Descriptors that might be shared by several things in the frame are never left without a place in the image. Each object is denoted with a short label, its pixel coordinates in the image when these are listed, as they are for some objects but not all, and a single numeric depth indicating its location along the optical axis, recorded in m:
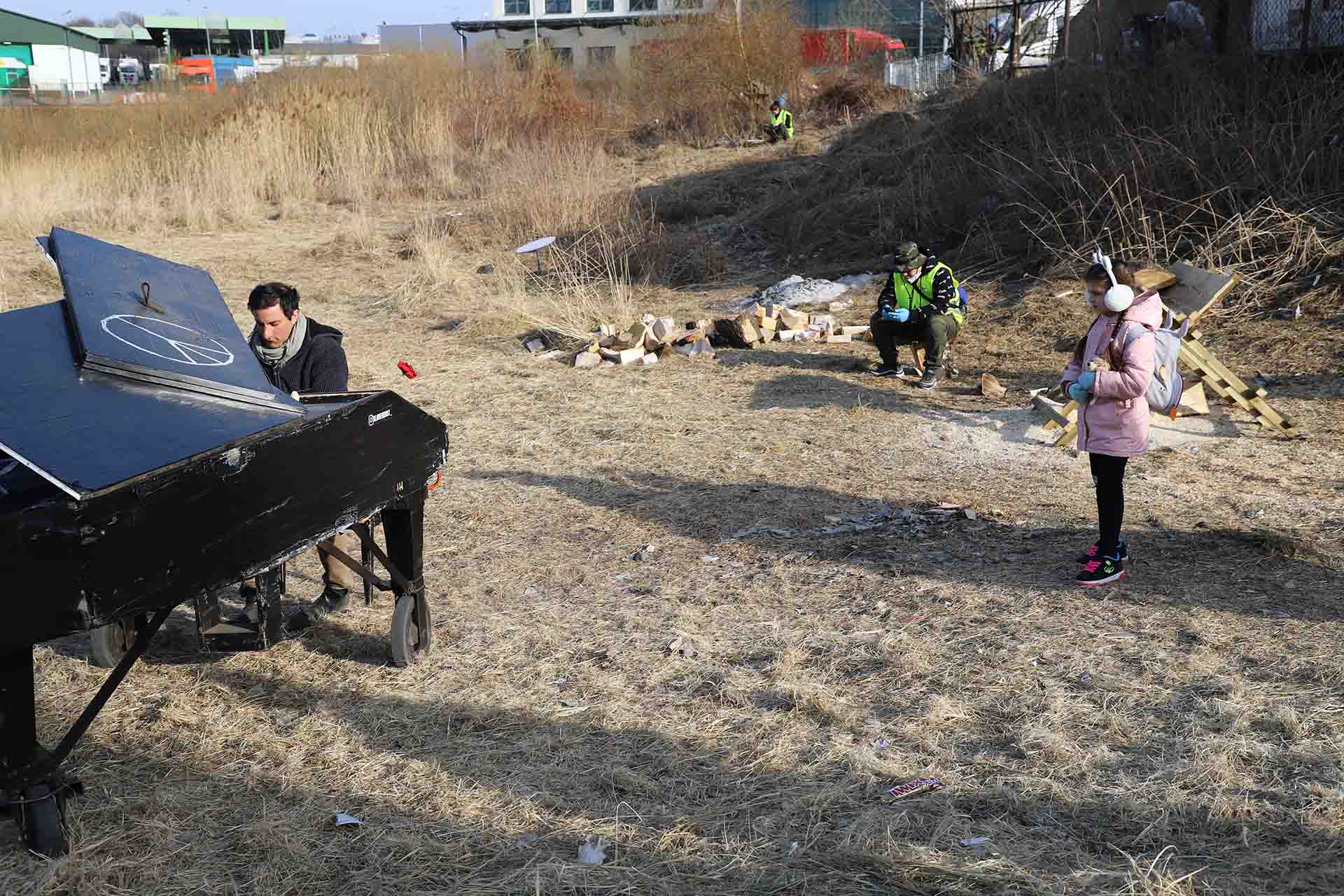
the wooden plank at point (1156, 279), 7.82
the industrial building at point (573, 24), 51.78
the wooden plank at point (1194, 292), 7.43
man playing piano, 4.98
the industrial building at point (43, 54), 54.41
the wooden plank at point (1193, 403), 7.84
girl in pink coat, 4.86
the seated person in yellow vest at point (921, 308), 9.16
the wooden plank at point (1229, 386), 7.49
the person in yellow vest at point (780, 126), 22.22
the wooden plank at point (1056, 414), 7.60
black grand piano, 2.88
